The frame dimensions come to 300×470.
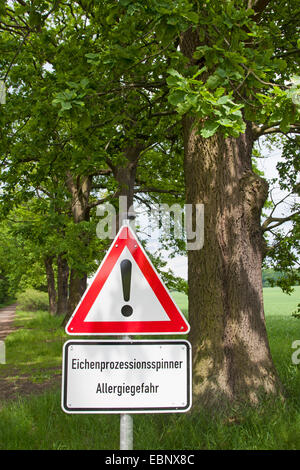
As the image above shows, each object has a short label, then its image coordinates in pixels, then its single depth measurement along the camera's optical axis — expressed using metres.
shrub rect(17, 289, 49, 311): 43.12
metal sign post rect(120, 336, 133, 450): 2.50
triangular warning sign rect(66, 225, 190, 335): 2.62
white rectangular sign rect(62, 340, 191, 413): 2.51
